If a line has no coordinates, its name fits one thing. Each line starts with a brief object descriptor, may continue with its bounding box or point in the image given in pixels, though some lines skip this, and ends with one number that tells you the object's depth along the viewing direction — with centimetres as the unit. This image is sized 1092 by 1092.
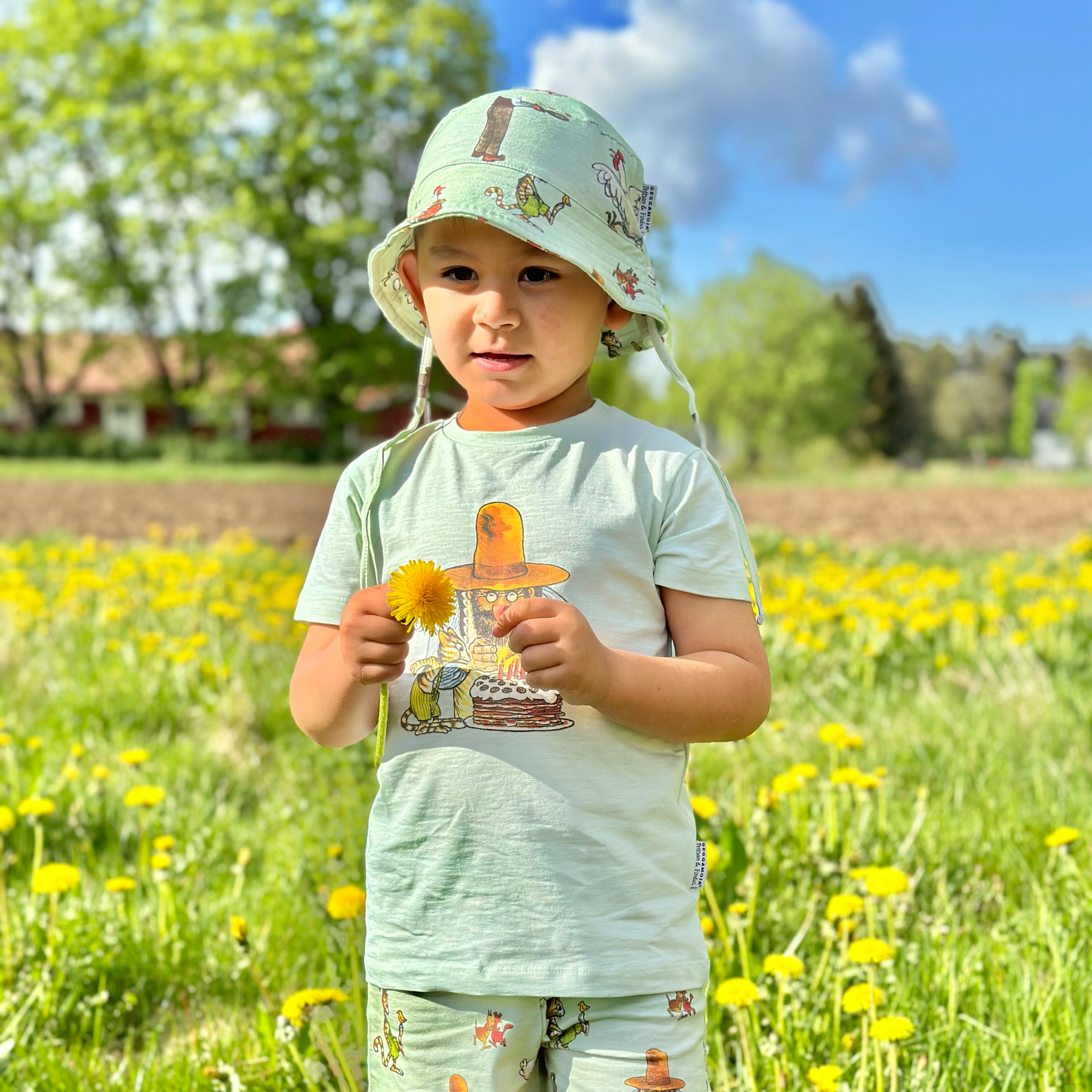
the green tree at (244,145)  2859
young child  125
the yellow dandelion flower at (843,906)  176
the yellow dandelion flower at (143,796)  210
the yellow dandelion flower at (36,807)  214
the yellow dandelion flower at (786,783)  210
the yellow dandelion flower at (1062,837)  195
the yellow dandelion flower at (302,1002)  160
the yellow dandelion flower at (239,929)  170
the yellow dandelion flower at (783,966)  162
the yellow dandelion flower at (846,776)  210
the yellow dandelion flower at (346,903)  168
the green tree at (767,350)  5109
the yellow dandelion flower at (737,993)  154
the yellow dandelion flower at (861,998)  151
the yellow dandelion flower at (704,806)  205
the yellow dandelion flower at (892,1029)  143
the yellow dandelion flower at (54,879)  189
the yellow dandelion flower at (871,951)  159
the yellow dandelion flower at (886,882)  168
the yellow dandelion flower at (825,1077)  144
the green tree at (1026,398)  6850
